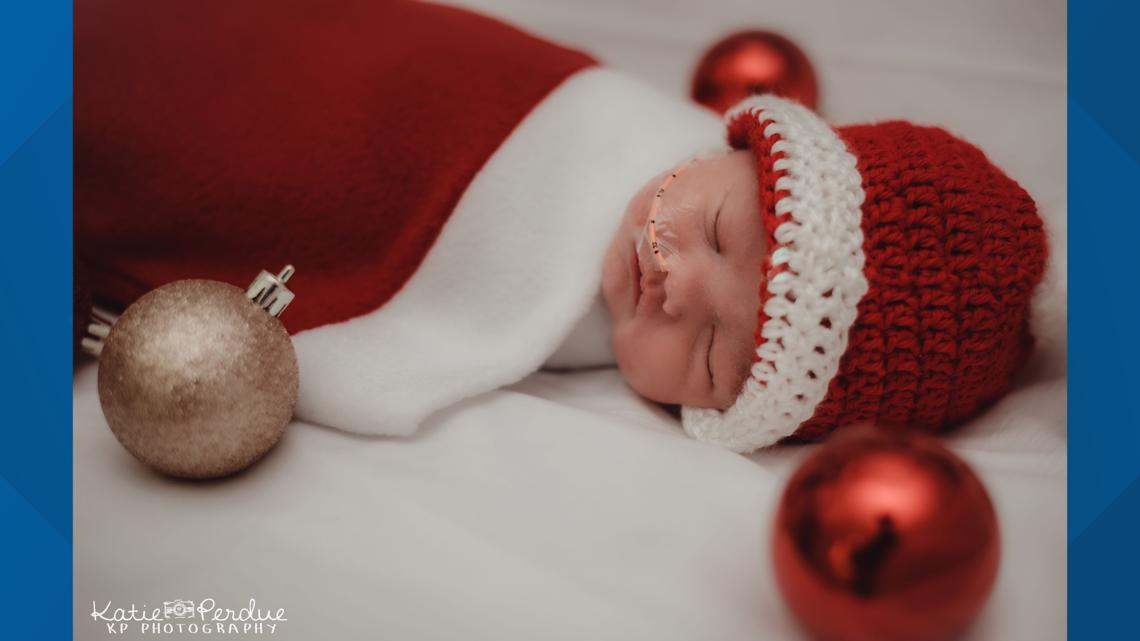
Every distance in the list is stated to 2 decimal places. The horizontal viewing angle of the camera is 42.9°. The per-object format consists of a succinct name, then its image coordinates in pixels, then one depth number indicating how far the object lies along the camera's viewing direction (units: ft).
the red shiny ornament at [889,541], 1.24
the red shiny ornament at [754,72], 2.10
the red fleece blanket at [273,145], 1.78
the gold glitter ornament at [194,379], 1.43
